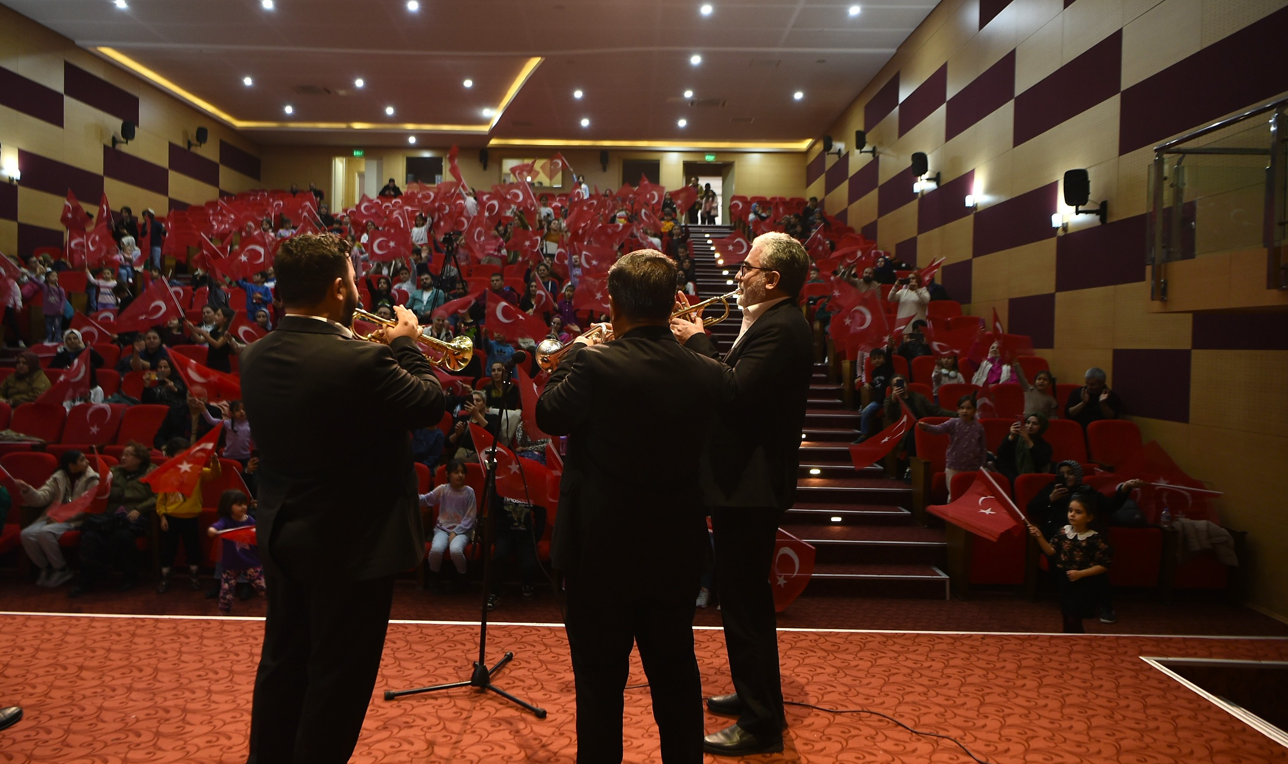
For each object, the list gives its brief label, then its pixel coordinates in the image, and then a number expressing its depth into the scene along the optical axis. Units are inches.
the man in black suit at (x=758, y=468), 84.9
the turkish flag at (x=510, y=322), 223.5
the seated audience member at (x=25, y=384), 244.1
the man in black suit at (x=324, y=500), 65.3
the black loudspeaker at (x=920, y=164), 387.9
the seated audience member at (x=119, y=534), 178.2
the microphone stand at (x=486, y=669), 106.9
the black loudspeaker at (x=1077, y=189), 251.9
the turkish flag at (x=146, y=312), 243.0
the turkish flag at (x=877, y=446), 191.6
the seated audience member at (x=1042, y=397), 228.5
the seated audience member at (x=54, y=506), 180.1
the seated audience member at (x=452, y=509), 178.1
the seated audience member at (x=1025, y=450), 202.5
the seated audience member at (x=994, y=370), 249.8
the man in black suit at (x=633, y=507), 66.2
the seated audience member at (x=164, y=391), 237.7
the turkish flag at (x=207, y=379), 183.8
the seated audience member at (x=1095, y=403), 226.1
